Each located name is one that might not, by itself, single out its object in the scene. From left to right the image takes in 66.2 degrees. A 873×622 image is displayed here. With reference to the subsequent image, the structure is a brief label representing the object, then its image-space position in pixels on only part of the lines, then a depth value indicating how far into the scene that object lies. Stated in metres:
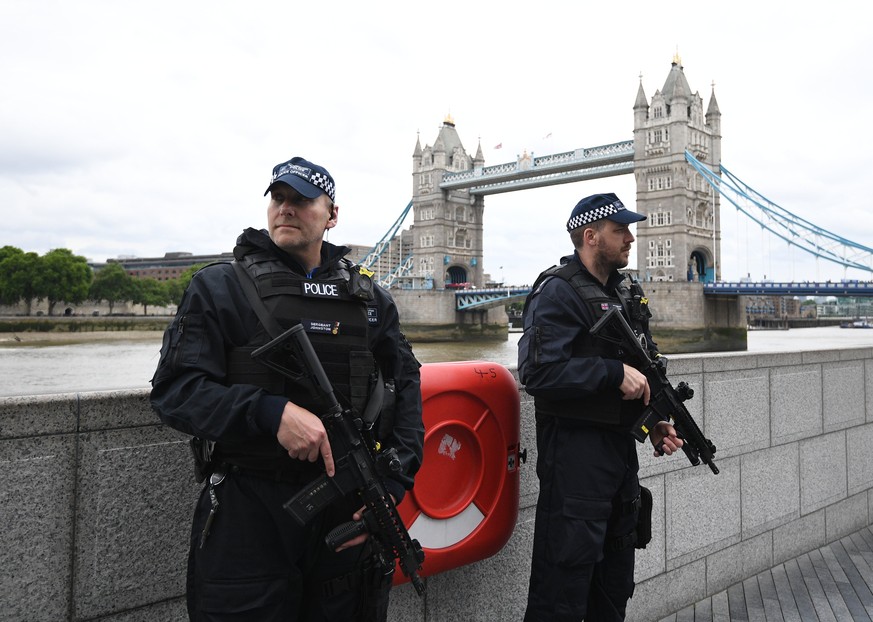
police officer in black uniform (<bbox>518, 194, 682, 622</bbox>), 1.96
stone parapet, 1.55
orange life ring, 2.09
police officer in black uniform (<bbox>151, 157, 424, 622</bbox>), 1.34
